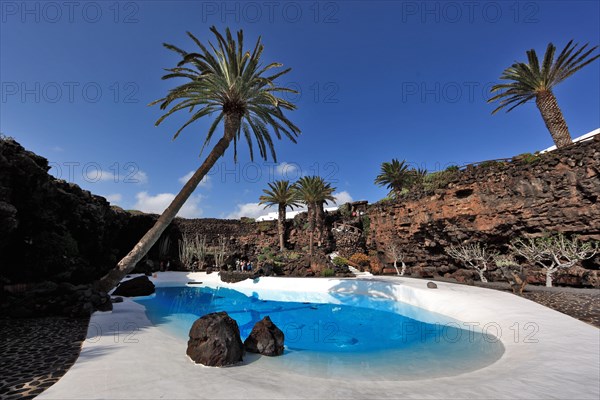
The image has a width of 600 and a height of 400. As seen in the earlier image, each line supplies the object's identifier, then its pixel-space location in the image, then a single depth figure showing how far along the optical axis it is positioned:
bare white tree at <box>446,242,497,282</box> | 14.73
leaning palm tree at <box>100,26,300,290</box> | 11.03
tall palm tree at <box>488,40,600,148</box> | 16.34
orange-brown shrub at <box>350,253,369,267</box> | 24.19
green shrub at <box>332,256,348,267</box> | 22.89
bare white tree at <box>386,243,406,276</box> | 20.56
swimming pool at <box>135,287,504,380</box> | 6.04
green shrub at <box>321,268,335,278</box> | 20.42
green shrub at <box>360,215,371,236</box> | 27.02
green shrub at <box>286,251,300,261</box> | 25.66
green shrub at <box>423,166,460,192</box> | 18.19
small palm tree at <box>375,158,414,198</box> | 28.19
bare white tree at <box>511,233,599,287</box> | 11.30
